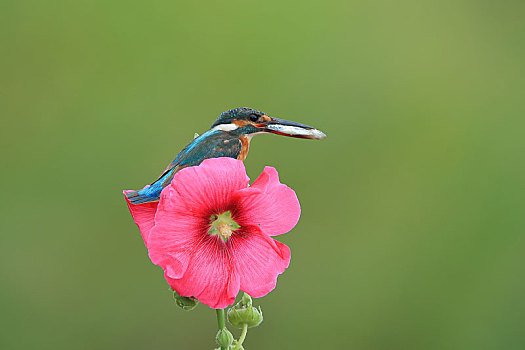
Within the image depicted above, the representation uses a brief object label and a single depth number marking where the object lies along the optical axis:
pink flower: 5.41
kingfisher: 5.44
